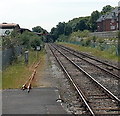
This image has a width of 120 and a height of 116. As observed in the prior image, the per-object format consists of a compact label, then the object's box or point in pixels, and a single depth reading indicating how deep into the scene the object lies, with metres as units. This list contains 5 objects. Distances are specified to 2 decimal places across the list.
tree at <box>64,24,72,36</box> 182.77
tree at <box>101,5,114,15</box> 179.88
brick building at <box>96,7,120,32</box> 127.75
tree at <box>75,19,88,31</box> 166.88
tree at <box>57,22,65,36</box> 191.88
